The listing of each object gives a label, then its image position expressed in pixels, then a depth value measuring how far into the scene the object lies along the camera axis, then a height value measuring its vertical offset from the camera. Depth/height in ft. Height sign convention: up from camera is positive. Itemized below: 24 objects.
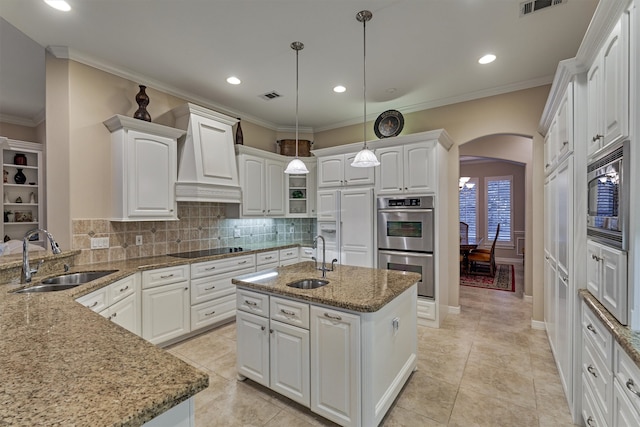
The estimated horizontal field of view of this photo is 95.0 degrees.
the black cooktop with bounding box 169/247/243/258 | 11.53 -1.63
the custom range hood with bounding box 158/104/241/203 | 11.16 +2.35
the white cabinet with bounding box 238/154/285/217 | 13.70 +1.37
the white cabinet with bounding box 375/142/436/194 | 11.60 +1.79
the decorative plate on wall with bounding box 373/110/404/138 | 13.35 +4.11
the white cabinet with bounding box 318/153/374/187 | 13.16 +1.87
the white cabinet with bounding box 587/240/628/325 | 4.37 -1.12
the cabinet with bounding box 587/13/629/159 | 4.39 +2.04
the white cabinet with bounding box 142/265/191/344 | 9.36 -3.02
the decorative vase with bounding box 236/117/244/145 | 13.96 +3.68
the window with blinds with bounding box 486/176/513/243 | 25.99 +0.51
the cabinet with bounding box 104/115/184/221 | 9.69 +1.54
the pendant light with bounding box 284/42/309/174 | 8.82 +1.39
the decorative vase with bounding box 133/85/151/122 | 10.31 +3.80
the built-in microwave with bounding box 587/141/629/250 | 4.39 +0.23
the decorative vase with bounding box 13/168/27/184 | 14.76 +1.86
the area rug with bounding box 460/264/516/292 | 17.61 -4.46
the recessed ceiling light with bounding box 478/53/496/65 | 9.66 +5.13
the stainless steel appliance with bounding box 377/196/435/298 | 11.68 -1.01
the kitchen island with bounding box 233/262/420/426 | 5.77 -2.81
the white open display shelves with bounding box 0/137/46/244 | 14.44 +1.32
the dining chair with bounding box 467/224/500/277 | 19.54 -3.07
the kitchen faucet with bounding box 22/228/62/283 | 6.75 -1.16
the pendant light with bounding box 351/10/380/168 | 7.88 +1.51
